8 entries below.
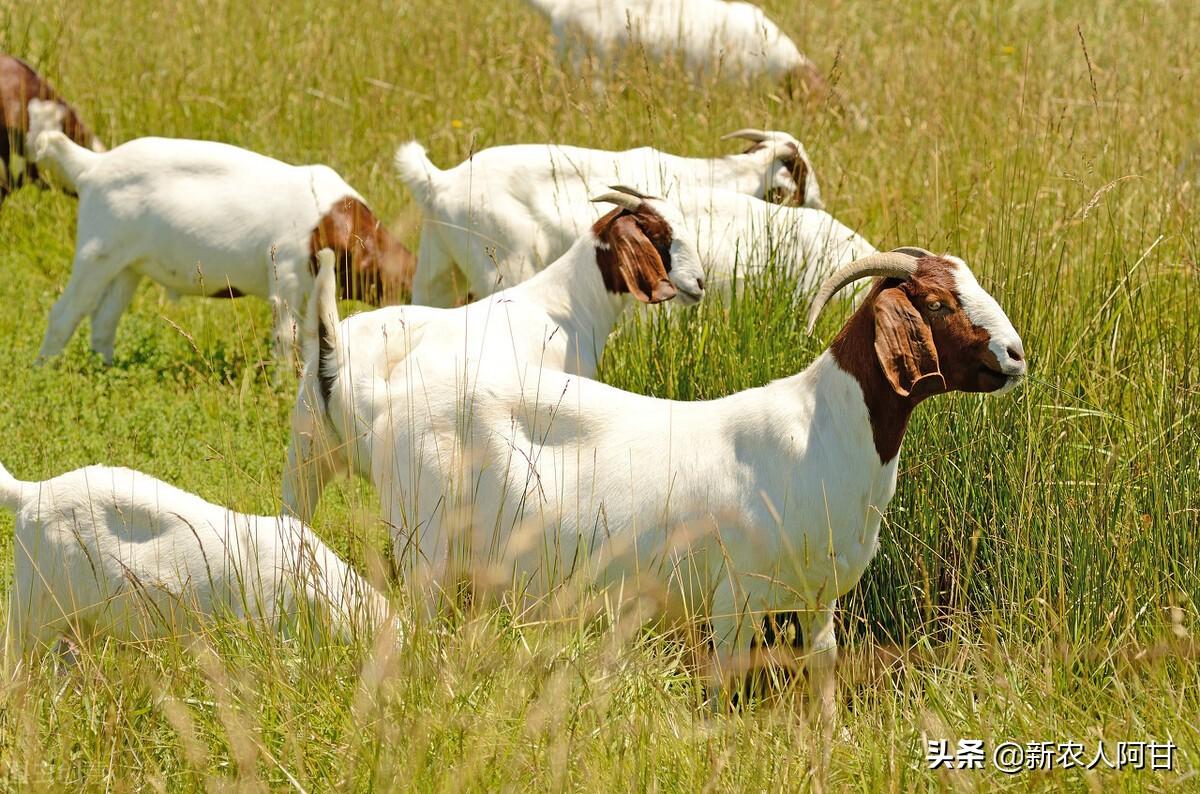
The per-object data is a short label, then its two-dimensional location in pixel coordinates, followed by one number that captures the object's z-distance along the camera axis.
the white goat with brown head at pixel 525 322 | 9.45
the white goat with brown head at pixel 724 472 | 7.94
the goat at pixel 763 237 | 11.92
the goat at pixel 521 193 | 13.75
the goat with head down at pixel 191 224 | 14.41
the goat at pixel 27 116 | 17.20
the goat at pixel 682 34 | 20.75
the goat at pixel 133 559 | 7.64
